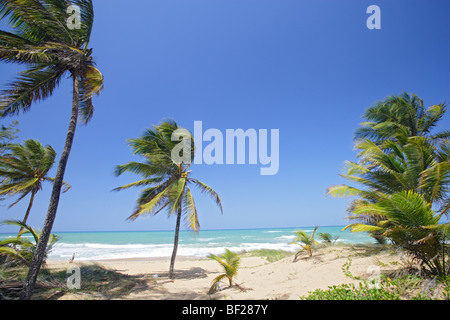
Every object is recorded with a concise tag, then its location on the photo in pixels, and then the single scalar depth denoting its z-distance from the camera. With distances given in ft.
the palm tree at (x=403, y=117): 31.96
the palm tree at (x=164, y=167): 30.99
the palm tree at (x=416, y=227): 13.66
